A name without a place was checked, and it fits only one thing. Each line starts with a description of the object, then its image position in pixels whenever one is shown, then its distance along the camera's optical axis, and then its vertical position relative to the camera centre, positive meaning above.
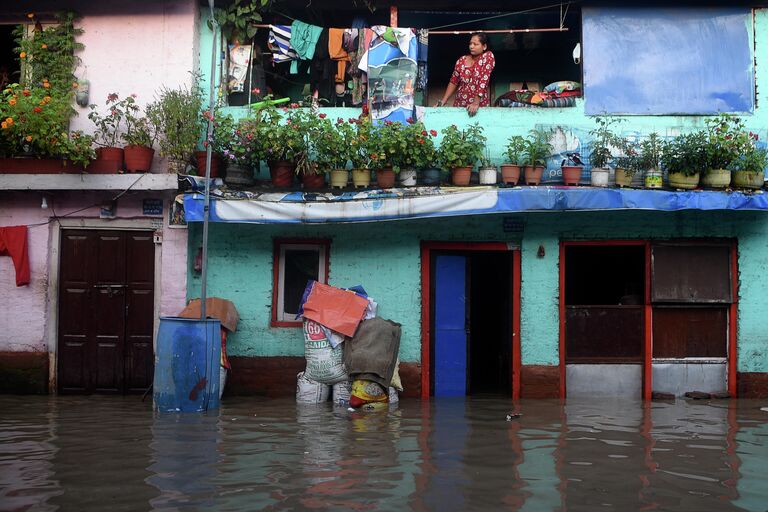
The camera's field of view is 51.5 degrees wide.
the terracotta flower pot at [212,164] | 10.47 +1.61
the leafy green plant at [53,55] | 10.95 +3.16
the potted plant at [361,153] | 10.33 +1.76
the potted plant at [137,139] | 10.52 +1.96
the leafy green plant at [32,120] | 10.24 +2.11
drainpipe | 9.48 +1.12
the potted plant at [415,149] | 10.29 +1.80
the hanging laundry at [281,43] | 11.32 +3.46
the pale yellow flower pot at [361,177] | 10.47 +1.45
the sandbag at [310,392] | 10.16 -1.35
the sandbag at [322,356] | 10.06 -0.88
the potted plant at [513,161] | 10.39 +1.72
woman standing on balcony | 11.21 +3.03
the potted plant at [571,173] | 10.38 +1.52
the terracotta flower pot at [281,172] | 10.55 +1.52
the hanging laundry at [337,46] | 11.24 +3.41
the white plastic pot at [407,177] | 10.52 +1.47
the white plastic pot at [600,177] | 10.41 +1.48
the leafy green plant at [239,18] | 11.02 +3.72
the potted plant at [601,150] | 10.42 +1.86
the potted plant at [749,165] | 10.24 +1.65
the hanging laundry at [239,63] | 11.33 +3.18
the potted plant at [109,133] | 10.55 +2.08
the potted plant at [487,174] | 10.46 +1.51
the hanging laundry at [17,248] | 10.76 +0.48
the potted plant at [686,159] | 10.22 +1.71
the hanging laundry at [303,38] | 11.23 +3.51
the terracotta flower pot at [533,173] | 10.42 +1.53
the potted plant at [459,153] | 10.41 +1.78
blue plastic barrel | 9.04 -0.91
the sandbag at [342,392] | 10.05 -1.33
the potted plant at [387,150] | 10.24 +1.77
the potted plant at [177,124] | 10.39 +2.12
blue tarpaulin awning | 9.95 +1.08
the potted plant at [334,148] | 10.30 +1.82
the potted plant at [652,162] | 10.40 +1.70
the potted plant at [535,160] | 10.43 +1.70
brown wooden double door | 10.85 -0.38
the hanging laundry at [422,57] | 11.17 +3.26
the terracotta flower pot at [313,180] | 10.55 +1.42
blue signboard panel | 10.94 +3.19
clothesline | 10.97 +3.61
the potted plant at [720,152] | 10.13 +1.78
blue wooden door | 11.03 -0.59
